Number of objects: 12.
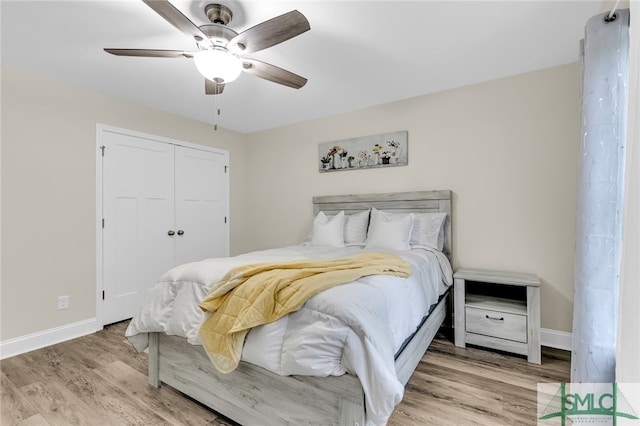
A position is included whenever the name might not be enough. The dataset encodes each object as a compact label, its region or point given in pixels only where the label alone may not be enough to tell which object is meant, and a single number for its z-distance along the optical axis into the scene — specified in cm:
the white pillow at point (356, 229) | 312
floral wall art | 325
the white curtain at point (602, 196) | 129
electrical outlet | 273
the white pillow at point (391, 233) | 270
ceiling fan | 153
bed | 126
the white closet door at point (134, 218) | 307
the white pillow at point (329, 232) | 312
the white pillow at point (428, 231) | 277
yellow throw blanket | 138
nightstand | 223
